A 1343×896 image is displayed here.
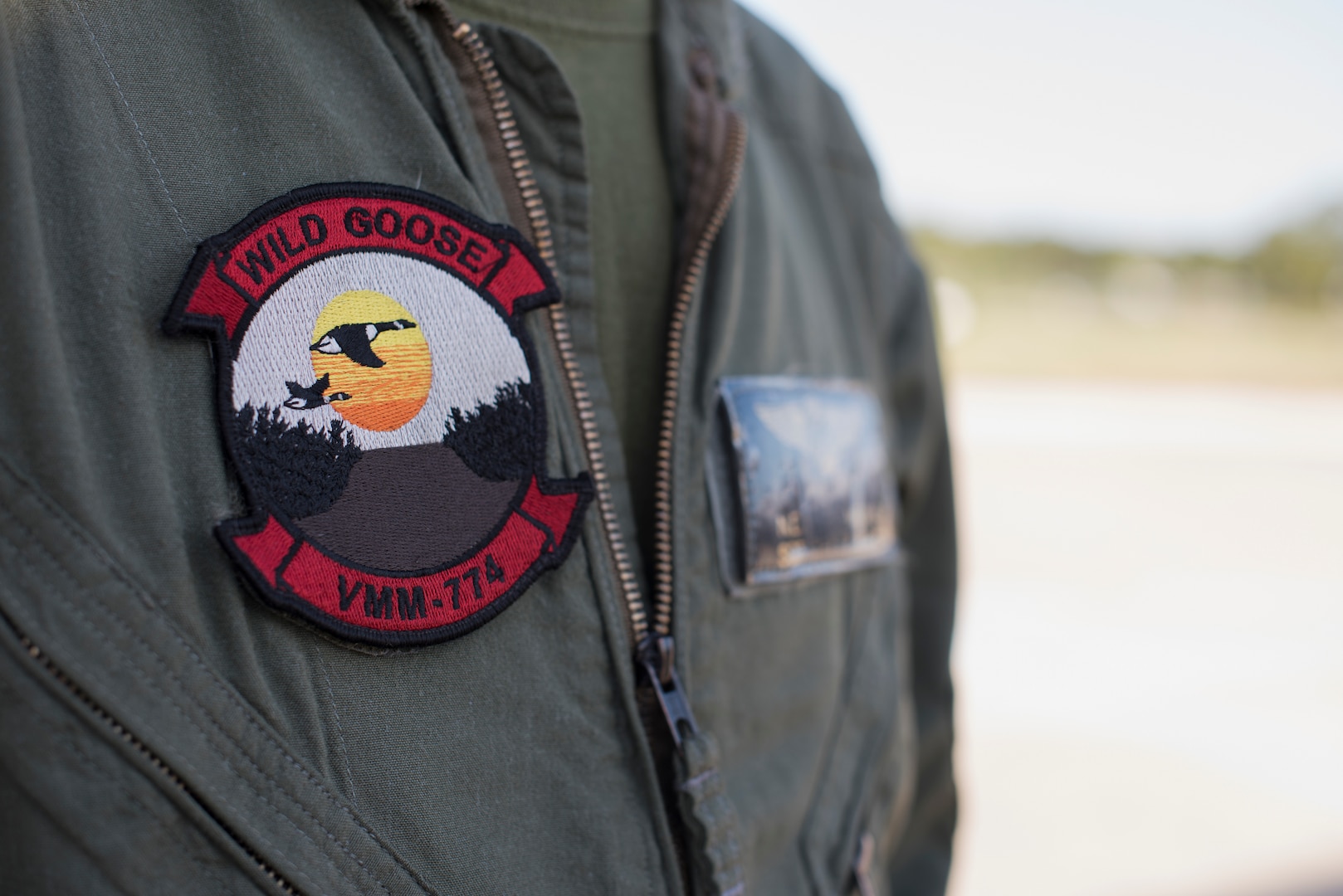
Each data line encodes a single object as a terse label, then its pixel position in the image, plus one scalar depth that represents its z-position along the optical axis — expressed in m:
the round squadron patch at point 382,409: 0.59
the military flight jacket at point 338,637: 0.53
